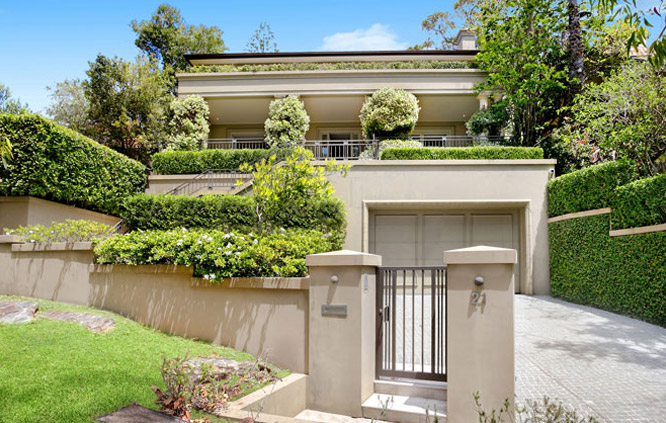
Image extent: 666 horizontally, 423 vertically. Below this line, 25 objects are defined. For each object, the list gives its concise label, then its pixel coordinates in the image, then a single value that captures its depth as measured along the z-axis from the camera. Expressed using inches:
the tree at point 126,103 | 814.5
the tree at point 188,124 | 694.5
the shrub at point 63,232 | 368.8
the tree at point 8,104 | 779.4
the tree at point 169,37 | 1089.4
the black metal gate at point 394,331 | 227.6
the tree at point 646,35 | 142.5
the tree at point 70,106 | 936.3
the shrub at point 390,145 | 639.1
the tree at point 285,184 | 355.6
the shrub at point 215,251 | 282.0
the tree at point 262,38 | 1165.1
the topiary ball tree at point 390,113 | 677.9
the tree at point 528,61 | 660.7
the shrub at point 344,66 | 743.1
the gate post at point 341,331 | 228.1
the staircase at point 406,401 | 210.2
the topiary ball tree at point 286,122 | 686.5
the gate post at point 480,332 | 198.5
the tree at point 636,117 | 432.5
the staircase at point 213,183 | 556.7
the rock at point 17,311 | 275.3
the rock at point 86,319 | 282.1
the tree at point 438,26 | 1301.7
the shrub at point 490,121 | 682.2
